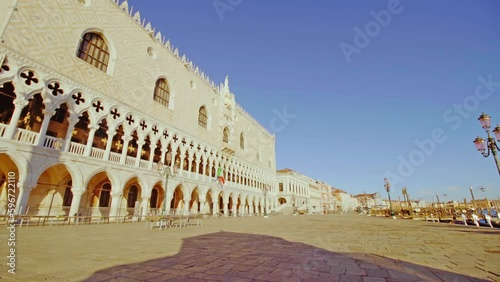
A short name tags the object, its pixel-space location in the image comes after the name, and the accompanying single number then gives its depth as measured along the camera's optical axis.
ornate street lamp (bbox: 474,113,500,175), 8.00
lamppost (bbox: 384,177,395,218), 28.12
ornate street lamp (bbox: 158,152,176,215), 12.99
